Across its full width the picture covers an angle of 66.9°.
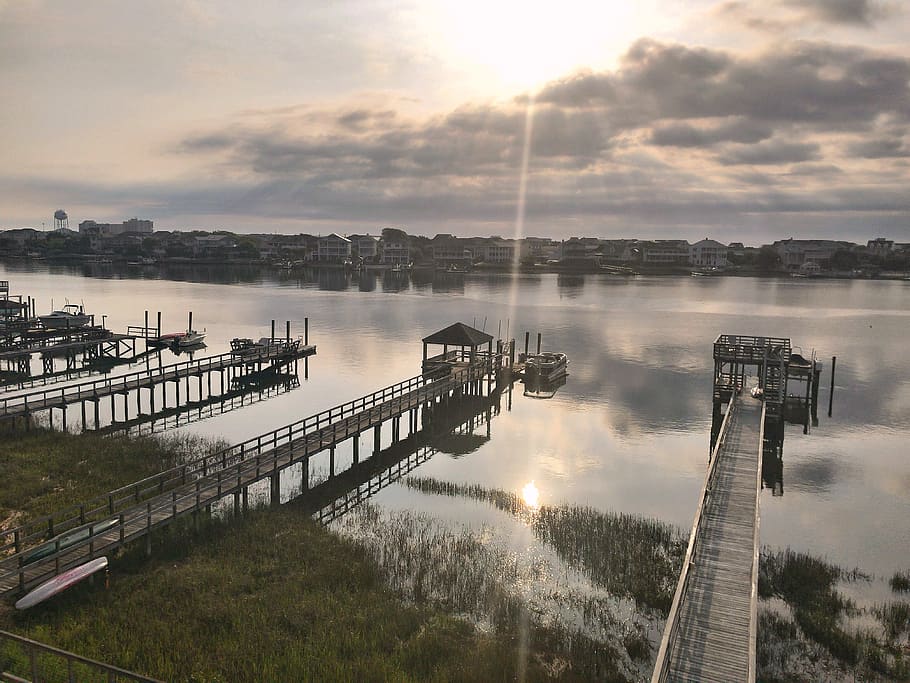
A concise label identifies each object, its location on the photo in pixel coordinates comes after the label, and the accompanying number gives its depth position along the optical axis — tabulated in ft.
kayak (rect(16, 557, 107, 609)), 45.49
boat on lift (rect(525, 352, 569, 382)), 158.71
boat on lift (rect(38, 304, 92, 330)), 197.36
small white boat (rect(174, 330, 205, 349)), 192.95
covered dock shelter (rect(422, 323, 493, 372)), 142.10
